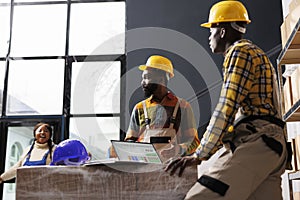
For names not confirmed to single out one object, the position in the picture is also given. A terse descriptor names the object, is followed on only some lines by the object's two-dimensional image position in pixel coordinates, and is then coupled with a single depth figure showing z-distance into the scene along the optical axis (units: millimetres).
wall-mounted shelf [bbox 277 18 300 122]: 2511
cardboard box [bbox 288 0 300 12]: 2691
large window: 5141
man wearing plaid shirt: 1466
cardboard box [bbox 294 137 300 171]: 2756
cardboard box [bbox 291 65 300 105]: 2711
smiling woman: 4157
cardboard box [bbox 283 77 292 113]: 2959
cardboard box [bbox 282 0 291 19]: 4194
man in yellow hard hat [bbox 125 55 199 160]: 2775
